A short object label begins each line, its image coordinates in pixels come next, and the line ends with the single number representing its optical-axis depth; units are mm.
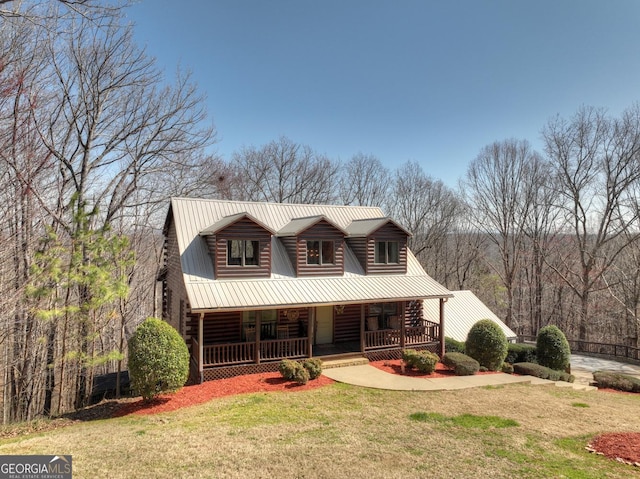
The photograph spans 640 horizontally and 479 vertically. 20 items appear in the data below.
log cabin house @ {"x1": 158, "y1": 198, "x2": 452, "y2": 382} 14055
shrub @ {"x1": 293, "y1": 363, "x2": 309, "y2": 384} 12609
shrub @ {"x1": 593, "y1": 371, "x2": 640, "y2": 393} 15758
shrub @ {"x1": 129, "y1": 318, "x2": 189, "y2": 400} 10633
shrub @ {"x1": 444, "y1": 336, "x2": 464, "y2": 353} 18391
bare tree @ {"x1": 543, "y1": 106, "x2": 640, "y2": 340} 26984
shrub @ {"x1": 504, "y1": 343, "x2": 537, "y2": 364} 18703
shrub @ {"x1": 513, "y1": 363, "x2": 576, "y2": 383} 15453
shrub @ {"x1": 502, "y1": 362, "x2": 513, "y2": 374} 15883
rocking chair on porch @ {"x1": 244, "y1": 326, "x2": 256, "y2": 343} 15072
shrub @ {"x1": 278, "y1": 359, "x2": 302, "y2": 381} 12844
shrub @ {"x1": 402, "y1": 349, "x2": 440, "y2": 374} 14102
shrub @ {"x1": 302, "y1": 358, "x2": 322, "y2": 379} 13180
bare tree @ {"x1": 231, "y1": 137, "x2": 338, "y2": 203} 38031
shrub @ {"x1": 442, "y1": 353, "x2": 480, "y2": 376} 14438
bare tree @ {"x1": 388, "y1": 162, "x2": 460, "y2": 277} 39844
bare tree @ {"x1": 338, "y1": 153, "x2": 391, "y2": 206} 40281
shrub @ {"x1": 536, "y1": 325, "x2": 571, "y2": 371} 17656
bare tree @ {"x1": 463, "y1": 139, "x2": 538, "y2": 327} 33625
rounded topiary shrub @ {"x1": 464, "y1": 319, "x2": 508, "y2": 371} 15562
